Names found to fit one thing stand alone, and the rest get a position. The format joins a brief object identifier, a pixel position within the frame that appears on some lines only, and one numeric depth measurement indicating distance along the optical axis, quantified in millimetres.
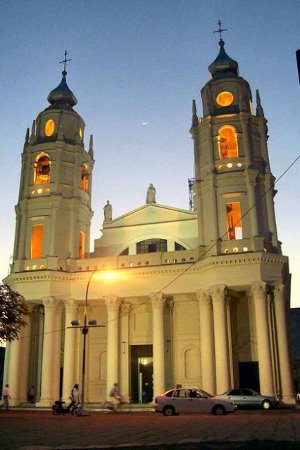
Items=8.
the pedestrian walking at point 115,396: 28634
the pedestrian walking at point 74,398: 26284
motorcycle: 25828
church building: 33250
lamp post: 24391
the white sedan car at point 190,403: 24344
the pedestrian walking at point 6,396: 32656
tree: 24034
